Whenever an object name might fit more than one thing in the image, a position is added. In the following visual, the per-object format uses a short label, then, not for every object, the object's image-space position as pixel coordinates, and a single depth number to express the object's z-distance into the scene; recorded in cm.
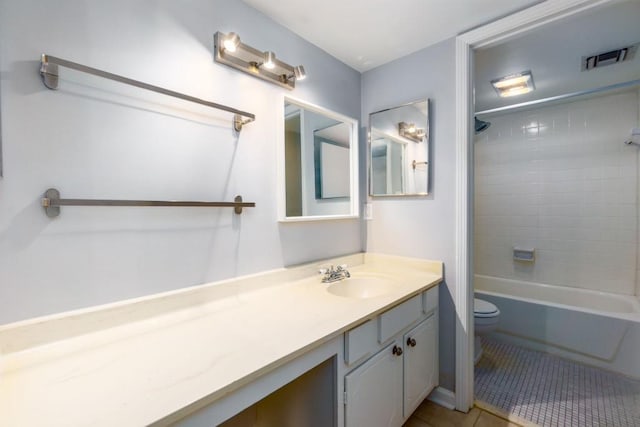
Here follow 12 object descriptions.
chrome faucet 154
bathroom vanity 61
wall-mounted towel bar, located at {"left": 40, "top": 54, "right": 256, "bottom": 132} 81
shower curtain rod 168
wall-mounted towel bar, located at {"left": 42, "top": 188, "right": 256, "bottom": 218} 83
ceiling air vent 169
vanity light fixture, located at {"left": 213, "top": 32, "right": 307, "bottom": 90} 120
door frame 155
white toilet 206
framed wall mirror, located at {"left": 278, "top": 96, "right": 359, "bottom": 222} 151
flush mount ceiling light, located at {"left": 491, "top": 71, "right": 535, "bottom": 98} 205
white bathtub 188
